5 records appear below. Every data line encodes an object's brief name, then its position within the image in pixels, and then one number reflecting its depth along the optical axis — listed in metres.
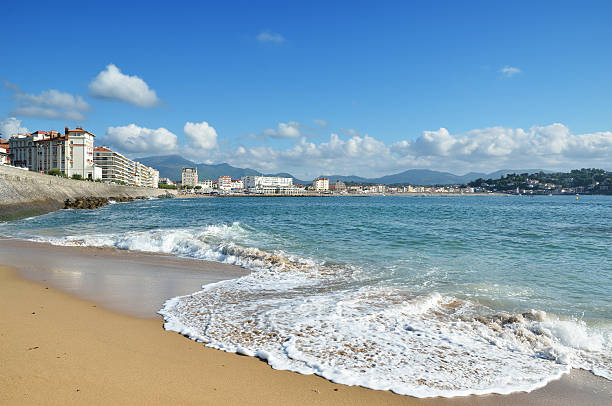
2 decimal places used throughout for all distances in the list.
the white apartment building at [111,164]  130.88
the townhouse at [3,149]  78.44
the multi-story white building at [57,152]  99.38
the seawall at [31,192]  30.39
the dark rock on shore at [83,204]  44.77
